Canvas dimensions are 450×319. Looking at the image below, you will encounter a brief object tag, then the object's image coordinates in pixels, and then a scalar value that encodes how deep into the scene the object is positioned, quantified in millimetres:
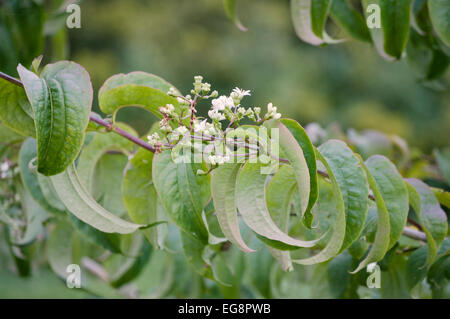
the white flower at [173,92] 827
